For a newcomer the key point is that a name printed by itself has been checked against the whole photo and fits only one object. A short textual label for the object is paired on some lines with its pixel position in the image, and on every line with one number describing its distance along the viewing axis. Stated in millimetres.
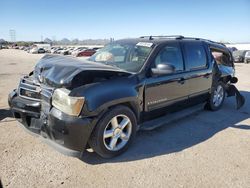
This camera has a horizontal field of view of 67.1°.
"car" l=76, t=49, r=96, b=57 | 30007
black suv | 2467
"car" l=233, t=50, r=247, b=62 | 20016
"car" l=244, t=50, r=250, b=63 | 19495
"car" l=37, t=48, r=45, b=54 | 41835
